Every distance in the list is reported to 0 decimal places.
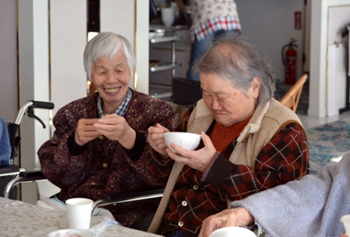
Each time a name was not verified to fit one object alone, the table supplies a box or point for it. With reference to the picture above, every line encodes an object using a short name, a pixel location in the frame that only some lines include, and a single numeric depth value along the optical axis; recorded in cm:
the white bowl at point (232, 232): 130
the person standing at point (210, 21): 566
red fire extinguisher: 890
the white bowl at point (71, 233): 150
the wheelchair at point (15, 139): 243
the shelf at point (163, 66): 601
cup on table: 158
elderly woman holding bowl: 185
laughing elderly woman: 240
